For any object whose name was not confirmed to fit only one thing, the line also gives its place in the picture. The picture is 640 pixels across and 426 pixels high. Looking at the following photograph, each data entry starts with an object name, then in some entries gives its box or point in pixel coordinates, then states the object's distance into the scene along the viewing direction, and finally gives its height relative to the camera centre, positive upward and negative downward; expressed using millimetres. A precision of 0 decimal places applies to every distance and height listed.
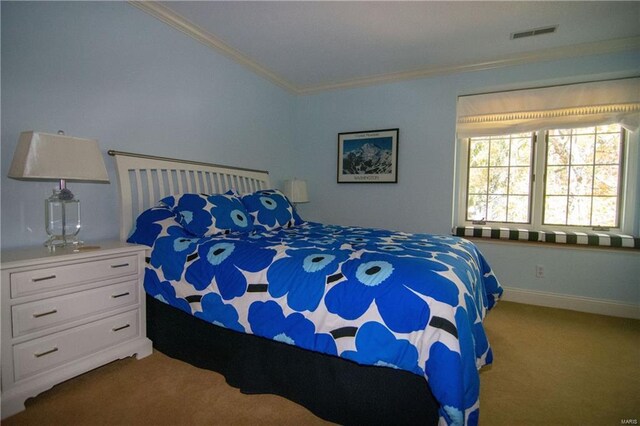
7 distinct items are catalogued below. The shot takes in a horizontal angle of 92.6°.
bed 1161 -496
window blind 2744 +906
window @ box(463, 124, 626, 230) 2945 +236
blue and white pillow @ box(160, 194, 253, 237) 2053 -117
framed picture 3580 +519
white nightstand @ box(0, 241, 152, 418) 1362 -602
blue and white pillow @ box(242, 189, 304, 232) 2465 -104
